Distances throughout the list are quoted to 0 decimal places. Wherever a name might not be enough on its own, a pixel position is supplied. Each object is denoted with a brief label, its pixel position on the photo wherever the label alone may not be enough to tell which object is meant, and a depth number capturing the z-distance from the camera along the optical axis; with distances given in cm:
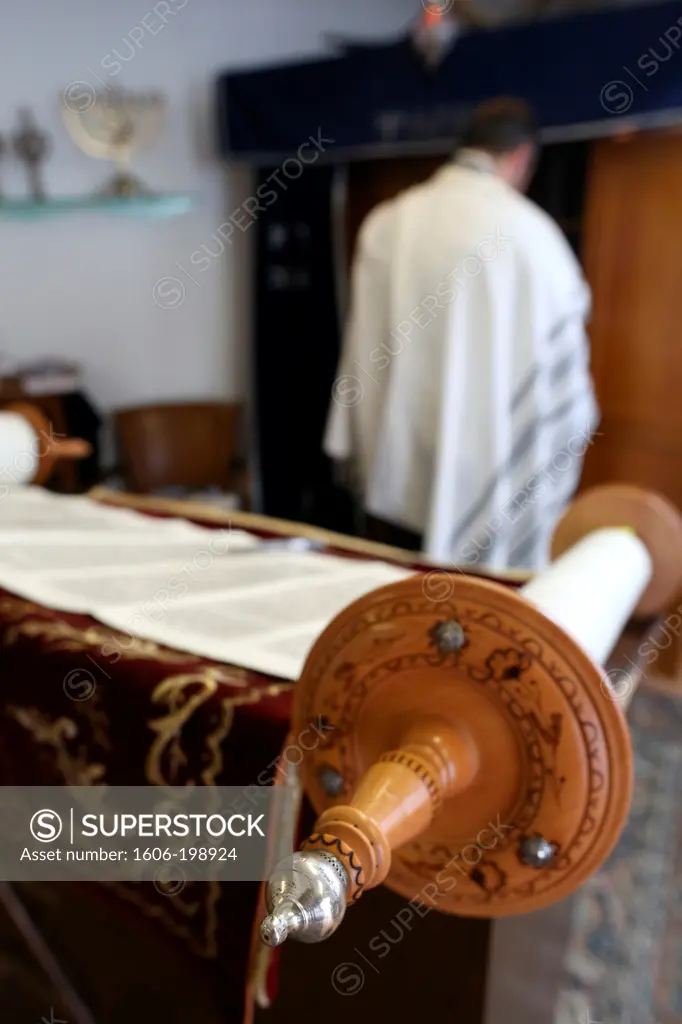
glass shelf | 221
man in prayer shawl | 158
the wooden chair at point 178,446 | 254
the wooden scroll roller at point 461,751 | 45
